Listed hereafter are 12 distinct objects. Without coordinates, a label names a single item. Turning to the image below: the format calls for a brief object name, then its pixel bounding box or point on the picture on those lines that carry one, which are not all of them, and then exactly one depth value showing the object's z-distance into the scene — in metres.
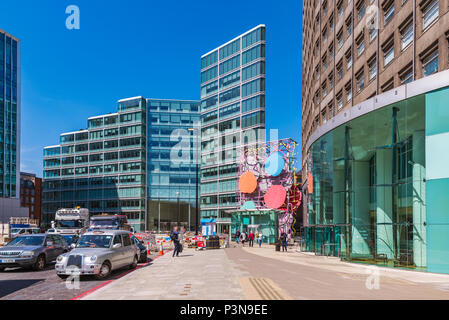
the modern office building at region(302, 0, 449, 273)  17.48
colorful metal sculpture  51.47
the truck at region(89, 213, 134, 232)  31.86
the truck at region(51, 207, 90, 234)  35.31
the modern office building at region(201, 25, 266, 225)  82.06
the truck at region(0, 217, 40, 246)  42.62
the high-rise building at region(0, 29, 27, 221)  86.31
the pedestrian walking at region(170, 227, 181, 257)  25.75
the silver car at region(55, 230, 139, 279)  14.90
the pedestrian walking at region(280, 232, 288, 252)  34.50
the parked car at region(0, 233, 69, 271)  17.97
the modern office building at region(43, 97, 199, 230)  103.19
